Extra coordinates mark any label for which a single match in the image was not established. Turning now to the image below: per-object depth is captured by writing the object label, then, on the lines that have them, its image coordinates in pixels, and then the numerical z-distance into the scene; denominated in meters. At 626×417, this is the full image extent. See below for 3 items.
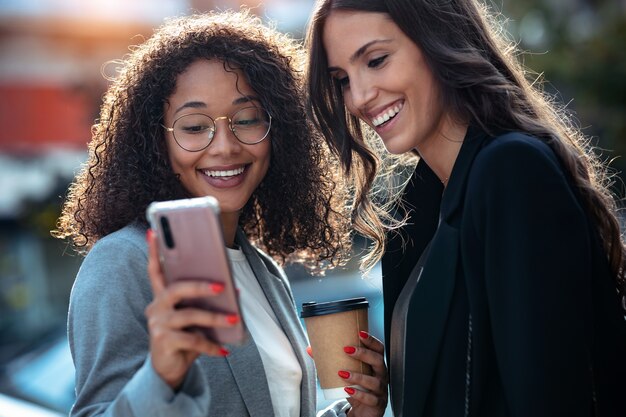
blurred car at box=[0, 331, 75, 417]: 4.49
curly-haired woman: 2.22
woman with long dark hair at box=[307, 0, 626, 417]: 2.09
